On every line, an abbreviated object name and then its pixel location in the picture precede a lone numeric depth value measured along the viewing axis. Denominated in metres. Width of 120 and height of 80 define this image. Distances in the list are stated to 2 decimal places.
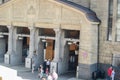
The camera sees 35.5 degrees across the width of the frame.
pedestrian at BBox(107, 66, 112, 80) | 17.85
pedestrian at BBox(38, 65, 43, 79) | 18.52
